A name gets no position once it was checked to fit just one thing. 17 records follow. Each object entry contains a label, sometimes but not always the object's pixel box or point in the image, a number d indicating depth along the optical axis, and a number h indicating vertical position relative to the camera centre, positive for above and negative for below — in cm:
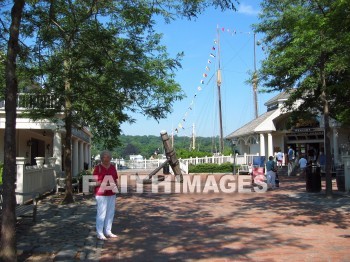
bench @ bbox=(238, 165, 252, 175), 2772 -57
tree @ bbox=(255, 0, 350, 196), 1165 +325
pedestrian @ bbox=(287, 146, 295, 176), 2731 -2
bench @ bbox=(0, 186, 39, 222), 908 -94
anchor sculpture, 2158 +22
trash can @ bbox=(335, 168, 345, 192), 1591 -70
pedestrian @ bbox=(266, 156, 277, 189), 1845 -53
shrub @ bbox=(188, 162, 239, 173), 3077 -44
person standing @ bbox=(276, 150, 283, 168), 2941 +18
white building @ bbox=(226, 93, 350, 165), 2783 +179
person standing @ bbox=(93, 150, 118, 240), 823 -57
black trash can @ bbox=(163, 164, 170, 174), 2755 -46
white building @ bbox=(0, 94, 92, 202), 1362 +94
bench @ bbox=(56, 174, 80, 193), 1715 -81
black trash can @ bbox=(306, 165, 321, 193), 1616 -67
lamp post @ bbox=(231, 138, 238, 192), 2719 -25
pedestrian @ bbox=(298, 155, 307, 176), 2414 -20
